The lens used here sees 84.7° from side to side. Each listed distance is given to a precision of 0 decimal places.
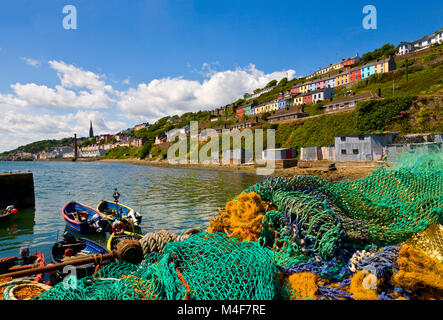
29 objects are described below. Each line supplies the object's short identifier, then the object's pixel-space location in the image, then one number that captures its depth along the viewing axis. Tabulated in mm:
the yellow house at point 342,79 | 93138
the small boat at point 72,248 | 9650
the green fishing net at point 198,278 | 2922
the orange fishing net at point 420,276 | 2879
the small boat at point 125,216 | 14684
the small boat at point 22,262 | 7525
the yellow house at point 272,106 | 102494
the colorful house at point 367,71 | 84625
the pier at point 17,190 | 20727
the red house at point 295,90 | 111856
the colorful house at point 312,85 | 105106
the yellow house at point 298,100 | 91625
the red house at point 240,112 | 118150
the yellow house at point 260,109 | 107706
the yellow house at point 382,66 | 80562
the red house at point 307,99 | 88125
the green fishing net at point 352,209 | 4160
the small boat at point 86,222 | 14523
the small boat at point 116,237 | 10698
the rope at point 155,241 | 8188
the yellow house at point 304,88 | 107950
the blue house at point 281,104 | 99312
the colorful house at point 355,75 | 89312
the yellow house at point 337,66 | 122750
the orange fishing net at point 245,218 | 4977
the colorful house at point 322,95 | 83562
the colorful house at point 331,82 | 97912
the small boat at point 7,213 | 16553
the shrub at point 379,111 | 46531
